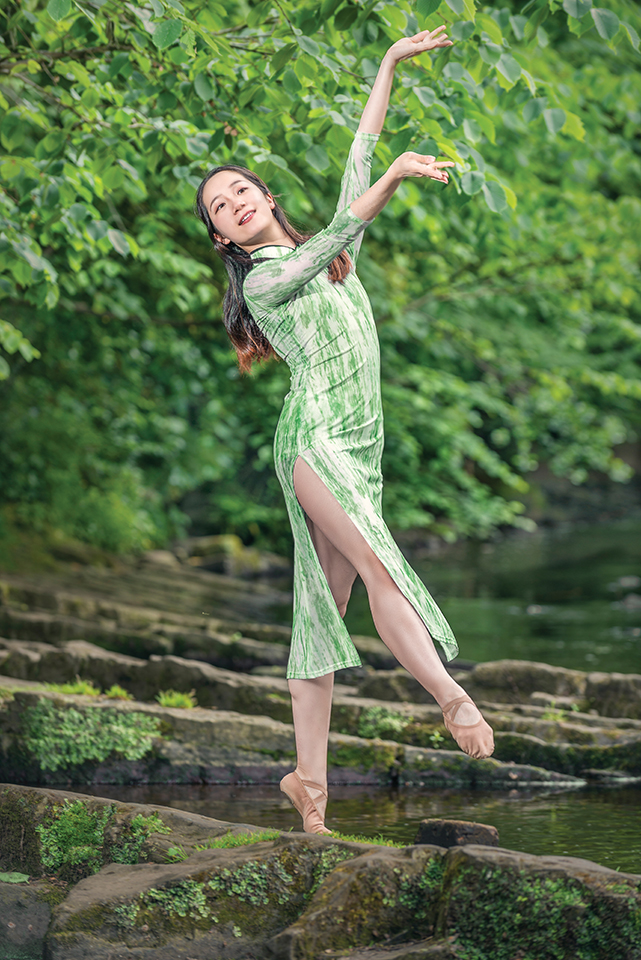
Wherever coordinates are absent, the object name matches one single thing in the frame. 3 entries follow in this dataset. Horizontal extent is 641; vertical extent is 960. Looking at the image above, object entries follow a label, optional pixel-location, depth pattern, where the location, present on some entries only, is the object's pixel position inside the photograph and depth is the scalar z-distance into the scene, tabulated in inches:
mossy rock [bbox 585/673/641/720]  592.7
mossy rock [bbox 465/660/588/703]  627.8
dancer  305.4
